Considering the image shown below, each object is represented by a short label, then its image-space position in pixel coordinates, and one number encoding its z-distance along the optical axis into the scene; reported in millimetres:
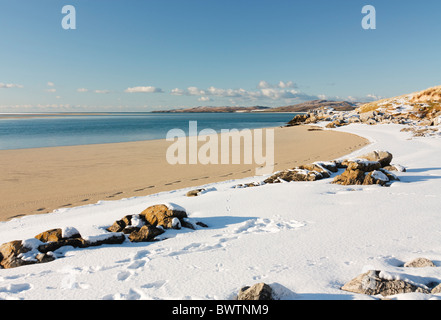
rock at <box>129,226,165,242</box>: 4363
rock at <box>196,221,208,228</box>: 4984
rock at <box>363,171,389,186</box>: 7086
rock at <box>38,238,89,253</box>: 4008
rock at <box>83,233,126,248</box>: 4180
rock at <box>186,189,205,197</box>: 7733
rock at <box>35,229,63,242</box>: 4320
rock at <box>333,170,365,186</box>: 7246
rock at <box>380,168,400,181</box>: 7437
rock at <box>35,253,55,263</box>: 3758
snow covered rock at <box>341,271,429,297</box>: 2660
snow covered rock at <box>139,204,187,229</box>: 4824
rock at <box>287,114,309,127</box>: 62000
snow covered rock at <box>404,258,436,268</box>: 3189
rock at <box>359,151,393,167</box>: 8898
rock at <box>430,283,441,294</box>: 2598
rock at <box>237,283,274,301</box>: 2586
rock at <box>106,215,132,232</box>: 4743
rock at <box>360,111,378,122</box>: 42828
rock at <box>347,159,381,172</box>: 7840
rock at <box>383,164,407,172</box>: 8539
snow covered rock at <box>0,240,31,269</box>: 3667
